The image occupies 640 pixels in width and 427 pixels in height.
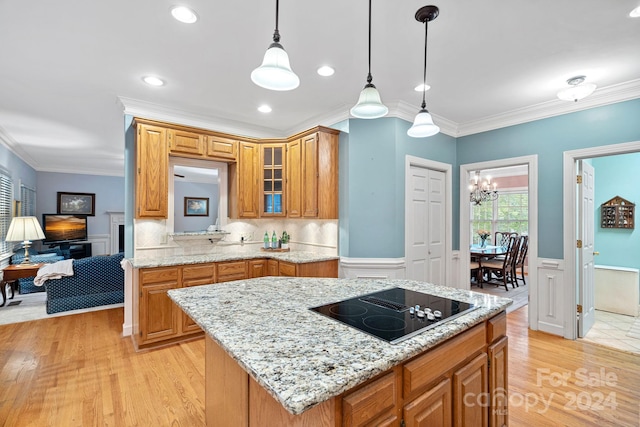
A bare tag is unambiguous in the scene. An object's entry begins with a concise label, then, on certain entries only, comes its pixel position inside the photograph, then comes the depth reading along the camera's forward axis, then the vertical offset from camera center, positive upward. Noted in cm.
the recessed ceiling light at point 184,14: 195 +134
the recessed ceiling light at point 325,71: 272 +134
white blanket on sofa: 406 -77
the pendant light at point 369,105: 184 +69
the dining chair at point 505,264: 561 -93
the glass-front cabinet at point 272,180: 423 +50
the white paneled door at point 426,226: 379 -14
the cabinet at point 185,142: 356 +89
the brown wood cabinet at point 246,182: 411 +46
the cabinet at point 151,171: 335 +50
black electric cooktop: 128 -48
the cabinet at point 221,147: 387 +90
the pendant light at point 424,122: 198 +67
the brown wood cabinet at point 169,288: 308 -78
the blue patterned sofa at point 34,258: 529 -84
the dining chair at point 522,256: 594 -81
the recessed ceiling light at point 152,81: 292 +133
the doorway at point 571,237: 336 -24
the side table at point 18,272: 437 -83
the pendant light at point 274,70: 148 +72
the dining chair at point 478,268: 573 -101
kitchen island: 94 -50
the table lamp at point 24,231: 463 -26
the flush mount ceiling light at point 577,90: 271 +116
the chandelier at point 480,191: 671 +55
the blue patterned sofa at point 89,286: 425 -104
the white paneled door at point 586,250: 342 -40
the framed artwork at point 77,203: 782 +31
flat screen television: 749 -34
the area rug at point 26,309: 408 -140
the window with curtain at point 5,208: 509 +12
